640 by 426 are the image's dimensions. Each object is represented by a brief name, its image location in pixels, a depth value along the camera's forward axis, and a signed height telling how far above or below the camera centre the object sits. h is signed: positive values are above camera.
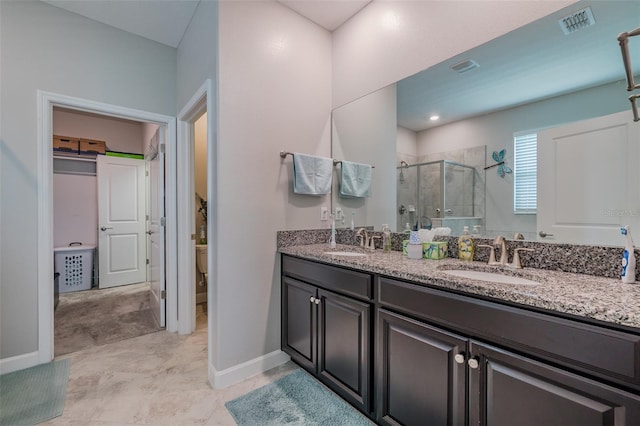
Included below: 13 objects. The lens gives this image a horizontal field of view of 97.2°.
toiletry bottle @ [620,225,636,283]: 1.06 -0.20
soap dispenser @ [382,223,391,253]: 1.99 -0.21
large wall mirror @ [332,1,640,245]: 1.20 +0.44
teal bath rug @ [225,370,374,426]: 1.55 -1.15
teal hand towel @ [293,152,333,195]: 2.15 +0.30
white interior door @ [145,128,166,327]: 2.75 -0.16
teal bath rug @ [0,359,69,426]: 1.58 -1.14
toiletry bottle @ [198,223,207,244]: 3.62 -0.28
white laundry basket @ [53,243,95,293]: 3.92 -0.76
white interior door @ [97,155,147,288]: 4.20 -0.13
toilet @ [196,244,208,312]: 3.31 -0.76
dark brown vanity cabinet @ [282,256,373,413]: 1.45 -0.67
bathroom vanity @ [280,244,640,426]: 0.78 -0.48
